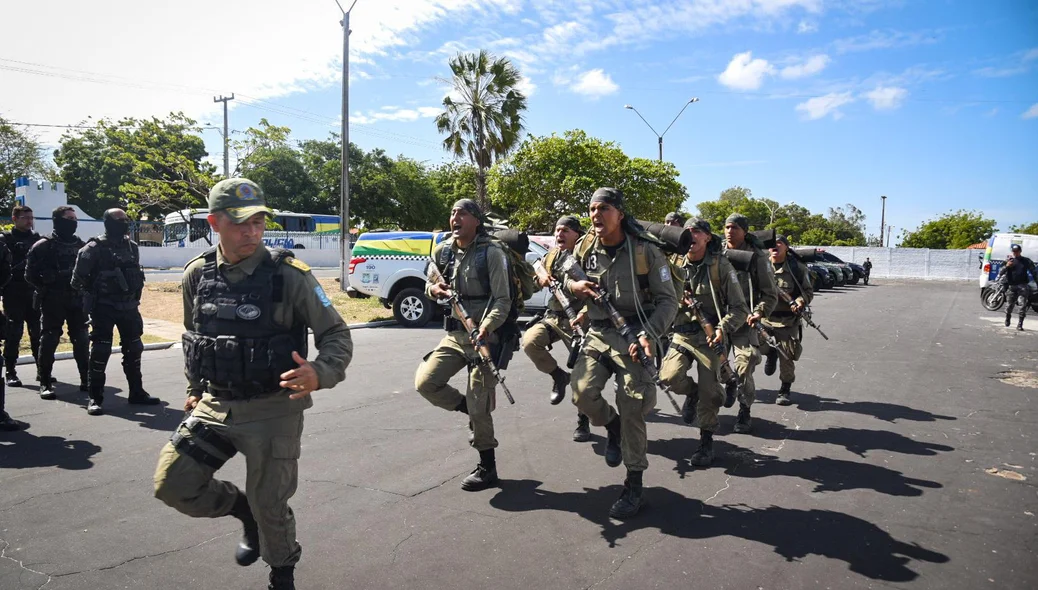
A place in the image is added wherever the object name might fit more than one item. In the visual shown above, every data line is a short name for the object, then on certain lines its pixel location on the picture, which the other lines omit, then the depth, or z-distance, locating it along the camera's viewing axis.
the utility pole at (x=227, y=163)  21.30
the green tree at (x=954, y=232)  63.91
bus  35.60
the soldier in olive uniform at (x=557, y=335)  5.55
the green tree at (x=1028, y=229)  71.19
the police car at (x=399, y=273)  13.38
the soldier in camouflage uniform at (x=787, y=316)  7.14
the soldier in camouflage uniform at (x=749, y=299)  5.90
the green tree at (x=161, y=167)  19.98
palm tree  27.31
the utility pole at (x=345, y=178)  17.75
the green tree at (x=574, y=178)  26.39
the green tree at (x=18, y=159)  41.25
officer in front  2.85
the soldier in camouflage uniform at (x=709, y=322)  5.12
